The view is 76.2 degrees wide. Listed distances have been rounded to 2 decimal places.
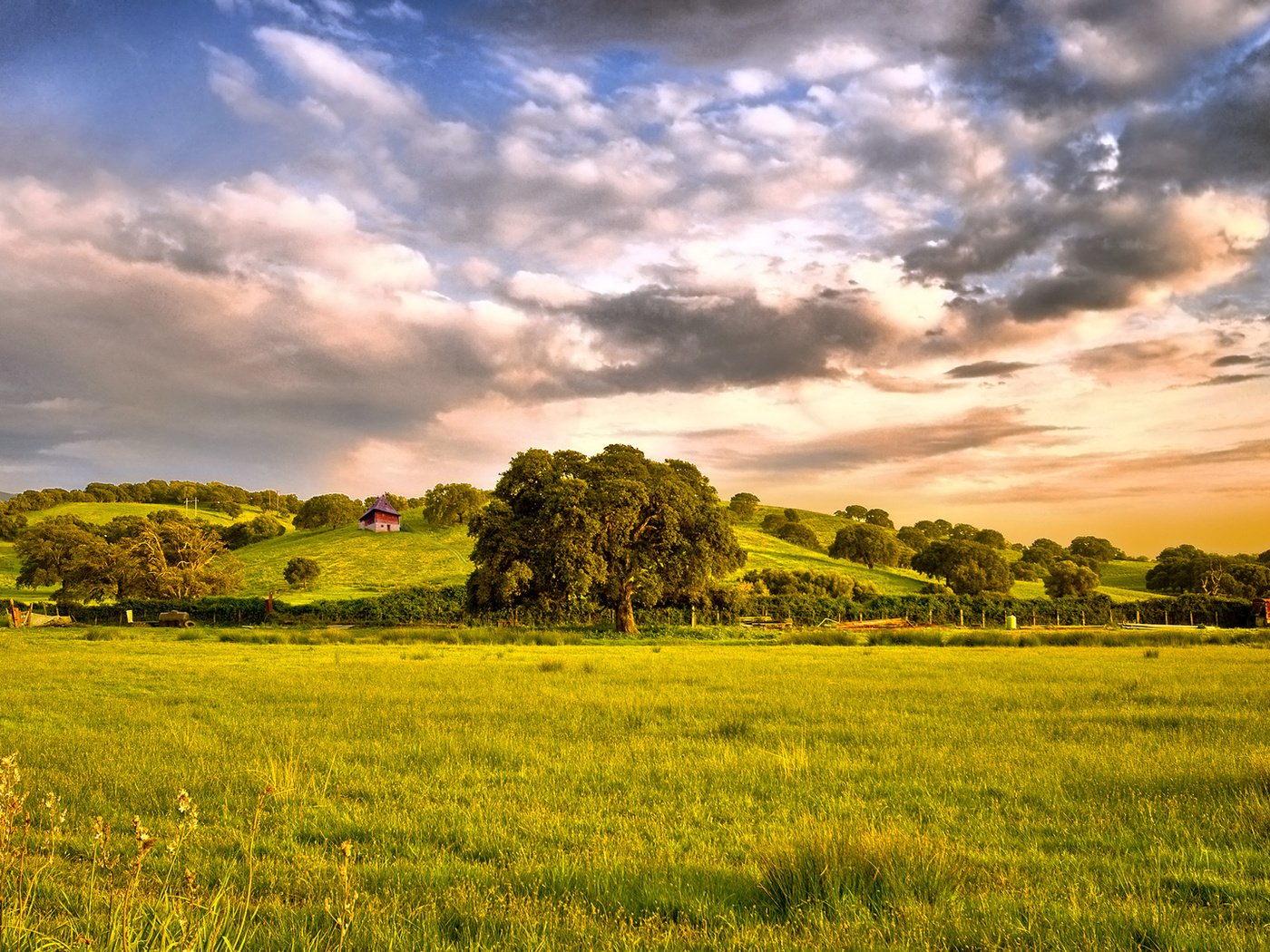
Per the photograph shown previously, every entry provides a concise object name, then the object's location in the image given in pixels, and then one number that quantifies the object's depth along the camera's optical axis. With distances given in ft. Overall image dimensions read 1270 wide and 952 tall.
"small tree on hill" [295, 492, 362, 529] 488.44
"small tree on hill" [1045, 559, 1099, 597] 362.12
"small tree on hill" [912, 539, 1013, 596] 355.36
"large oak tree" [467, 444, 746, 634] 160.45
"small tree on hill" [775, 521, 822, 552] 479.00
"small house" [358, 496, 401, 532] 444.55
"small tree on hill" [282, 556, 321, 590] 314.96
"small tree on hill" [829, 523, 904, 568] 416.05
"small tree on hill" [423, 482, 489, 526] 429.38
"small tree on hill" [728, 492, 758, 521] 550.77
